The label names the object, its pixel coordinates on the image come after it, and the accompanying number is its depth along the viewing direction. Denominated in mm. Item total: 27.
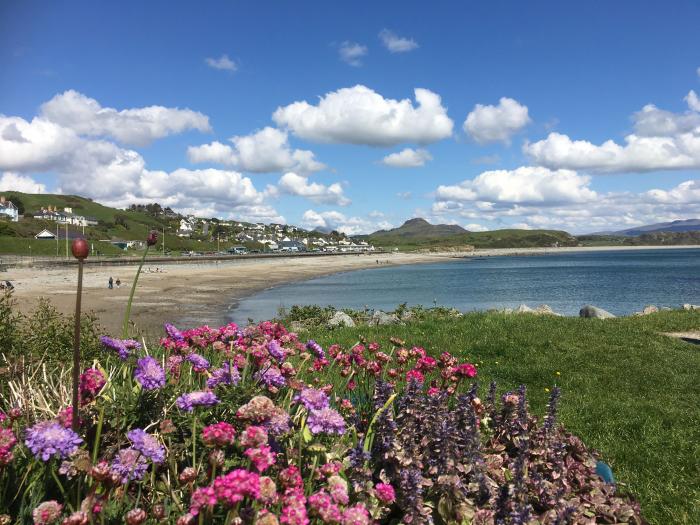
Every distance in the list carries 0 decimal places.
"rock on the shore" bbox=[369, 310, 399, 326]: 15711
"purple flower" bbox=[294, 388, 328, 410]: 2696
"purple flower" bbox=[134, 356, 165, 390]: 2857
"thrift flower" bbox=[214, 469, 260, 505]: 1852
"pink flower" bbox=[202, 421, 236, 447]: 2135
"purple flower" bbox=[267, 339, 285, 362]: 3609
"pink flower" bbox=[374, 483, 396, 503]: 2623
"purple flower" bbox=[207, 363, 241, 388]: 3350
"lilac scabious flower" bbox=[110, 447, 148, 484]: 2328
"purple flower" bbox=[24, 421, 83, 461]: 2188
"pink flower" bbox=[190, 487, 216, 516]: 1938
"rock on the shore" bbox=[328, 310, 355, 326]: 15899
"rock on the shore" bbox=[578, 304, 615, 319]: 18641
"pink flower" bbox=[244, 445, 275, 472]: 2158
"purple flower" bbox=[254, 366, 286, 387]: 3260
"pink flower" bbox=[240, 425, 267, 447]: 2236
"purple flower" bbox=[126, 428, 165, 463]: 2322
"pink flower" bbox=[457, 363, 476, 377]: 4271
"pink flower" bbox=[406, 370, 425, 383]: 4400
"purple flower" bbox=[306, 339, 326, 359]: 4200
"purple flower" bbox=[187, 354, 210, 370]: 3674
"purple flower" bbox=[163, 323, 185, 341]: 4266
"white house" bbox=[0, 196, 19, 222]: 147925
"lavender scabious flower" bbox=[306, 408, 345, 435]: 2713
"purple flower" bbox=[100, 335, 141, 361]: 3359
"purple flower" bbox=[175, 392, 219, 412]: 2619
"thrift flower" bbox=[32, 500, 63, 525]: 1950
